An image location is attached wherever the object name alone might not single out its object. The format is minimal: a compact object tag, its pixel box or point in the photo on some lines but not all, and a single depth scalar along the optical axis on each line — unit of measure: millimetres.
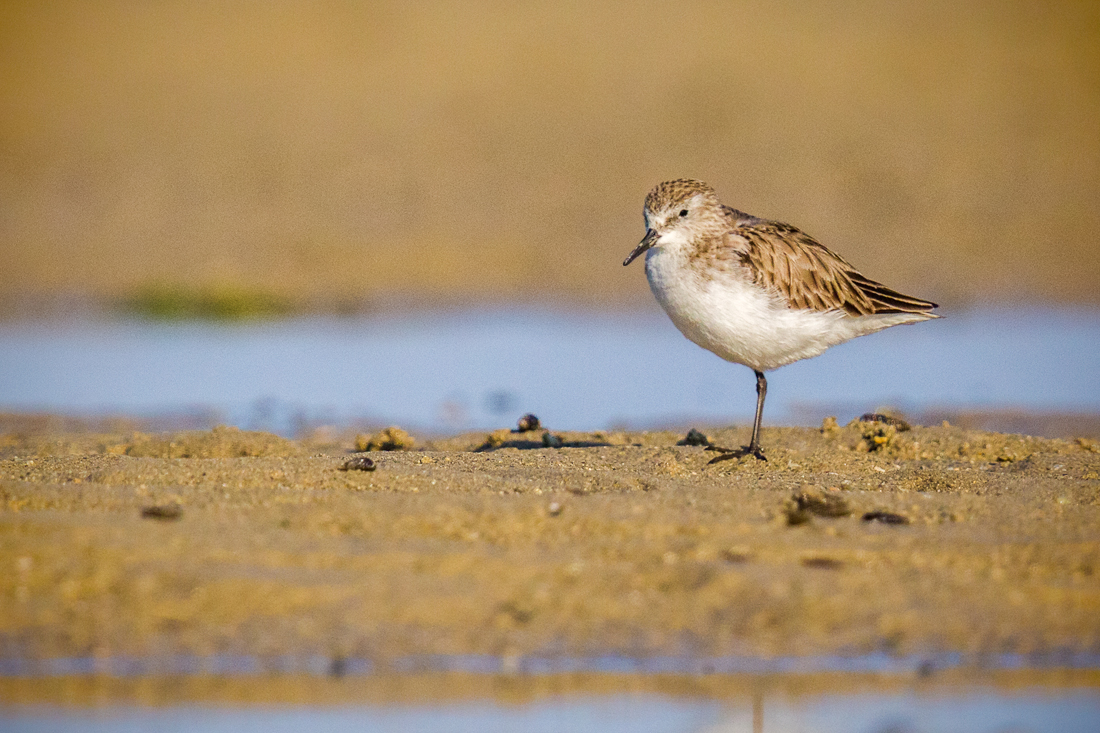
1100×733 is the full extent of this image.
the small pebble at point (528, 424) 18703
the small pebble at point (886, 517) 12906
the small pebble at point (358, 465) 14477
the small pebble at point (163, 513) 12273
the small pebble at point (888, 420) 18250
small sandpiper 16922
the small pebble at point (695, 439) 17781
